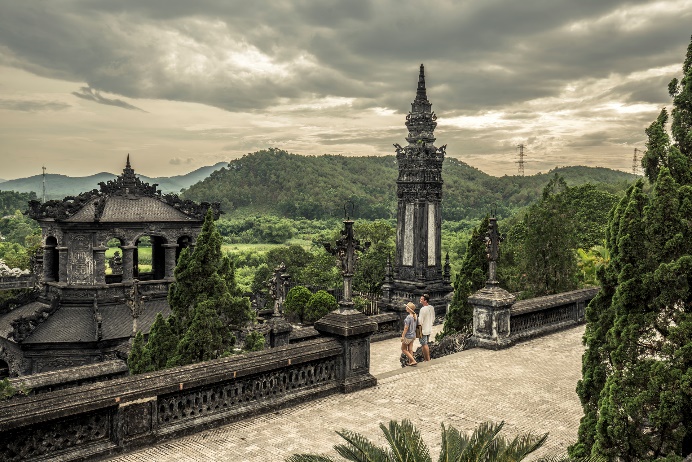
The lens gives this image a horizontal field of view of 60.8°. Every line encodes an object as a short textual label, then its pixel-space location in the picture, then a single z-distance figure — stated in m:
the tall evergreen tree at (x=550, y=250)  21.25
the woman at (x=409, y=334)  13.34
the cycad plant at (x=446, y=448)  5.40
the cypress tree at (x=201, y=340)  12.33
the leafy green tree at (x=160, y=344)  12.79
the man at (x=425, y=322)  13.84
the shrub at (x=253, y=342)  13.87
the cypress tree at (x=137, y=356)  13.33
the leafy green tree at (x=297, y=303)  31.25
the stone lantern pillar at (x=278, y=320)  18.55
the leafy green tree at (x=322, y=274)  45.19
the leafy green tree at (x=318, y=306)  30.28
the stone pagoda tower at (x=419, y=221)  27.22
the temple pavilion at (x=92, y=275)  20.89
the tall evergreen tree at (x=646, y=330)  5.85
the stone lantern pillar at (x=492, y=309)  15.09
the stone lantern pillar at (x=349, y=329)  10.92
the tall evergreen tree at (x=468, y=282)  17.38
